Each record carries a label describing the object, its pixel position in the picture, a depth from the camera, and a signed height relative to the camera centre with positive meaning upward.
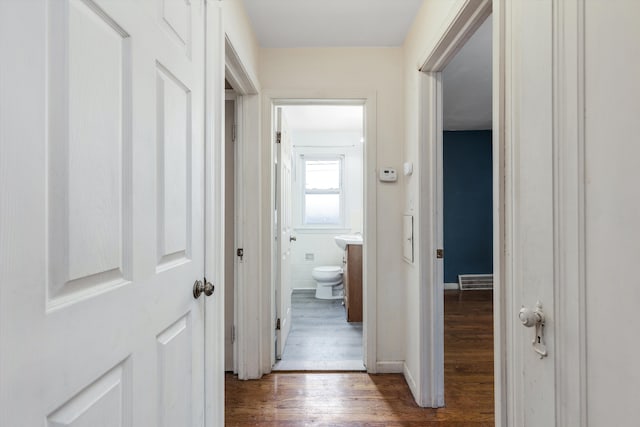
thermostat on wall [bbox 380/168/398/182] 2.30 +0.28
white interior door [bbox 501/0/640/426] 0.62 +0.02
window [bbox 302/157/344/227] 4.74 +0.35
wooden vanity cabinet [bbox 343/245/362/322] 3.32 -0.73
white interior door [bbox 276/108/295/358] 2.56 -0.15
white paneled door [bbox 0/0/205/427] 0.47 +0.00
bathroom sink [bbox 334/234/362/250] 3.44 -0.30
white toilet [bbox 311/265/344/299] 4.19 -0.87
